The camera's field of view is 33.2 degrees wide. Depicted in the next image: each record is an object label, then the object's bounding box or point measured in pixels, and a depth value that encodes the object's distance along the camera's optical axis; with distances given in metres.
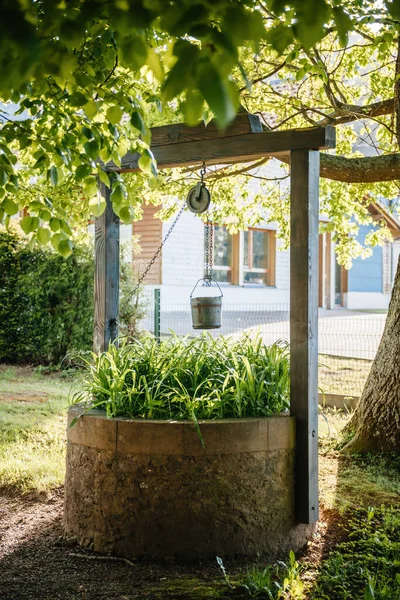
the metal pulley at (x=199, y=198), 5.14
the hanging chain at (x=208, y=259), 5.41
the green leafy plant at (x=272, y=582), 3.43
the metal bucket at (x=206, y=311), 5.03
